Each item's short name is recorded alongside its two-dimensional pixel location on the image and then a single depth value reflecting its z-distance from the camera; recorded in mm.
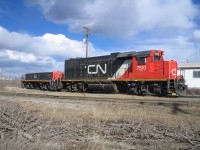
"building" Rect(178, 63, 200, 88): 22394
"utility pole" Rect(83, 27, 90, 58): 27754
